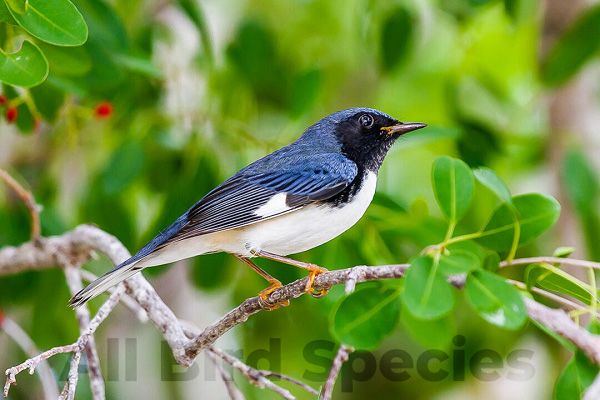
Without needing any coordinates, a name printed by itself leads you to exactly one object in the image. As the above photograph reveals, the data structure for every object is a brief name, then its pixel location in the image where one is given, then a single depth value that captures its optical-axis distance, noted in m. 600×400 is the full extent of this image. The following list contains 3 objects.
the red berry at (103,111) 6.52
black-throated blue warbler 5.14
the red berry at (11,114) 5.95
